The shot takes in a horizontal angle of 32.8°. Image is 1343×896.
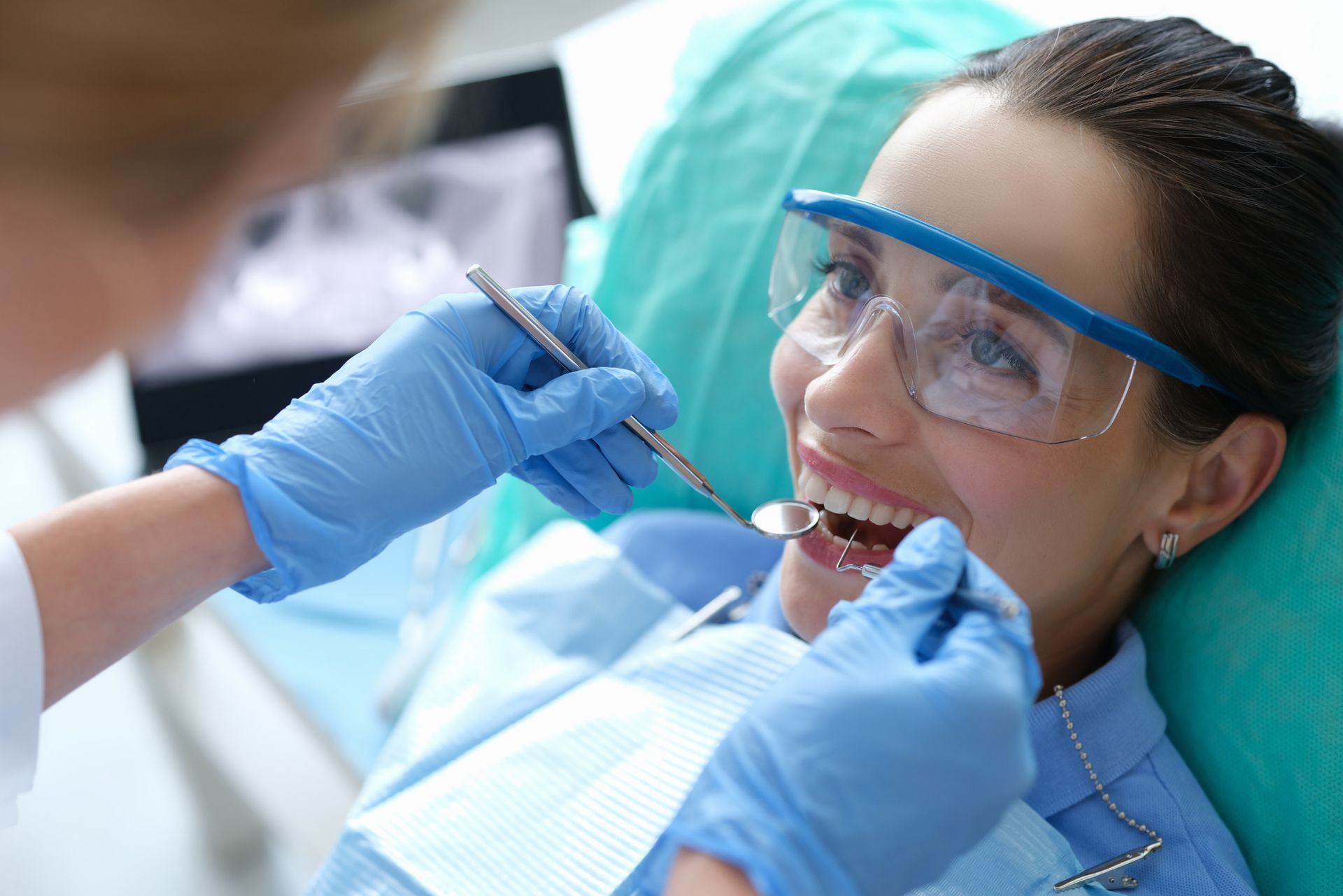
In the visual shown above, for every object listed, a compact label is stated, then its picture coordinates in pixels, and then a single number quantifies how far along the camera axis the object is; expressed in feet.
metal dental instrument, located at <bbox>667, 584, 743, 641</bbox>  2.80
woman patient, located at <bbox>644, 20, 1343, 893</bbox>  2.42
